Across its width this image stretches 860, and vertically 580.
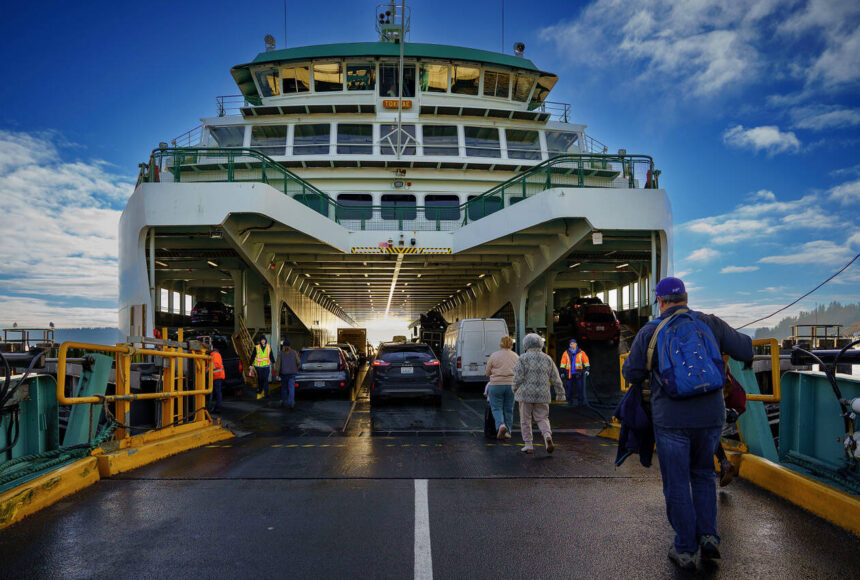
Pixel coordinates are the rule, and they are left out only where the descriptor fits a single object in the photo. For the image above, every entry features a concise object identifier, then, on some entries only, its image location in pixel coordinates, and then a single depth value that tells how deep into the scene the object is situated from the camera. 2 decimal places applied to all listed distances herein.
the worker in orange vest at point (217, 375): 13.31
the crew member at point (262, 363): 16.25
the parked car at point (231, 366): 16.36
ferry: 4.06
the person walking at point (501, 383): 8.59
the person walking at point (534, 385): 7.73
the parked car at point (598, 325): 24.81
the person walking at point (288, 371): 14.04
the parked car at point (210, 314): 27.64
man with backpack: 3.46
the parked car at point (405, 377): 14.03
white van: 18.14
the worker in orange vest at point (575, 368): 14.76
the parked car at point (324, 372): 16.30
